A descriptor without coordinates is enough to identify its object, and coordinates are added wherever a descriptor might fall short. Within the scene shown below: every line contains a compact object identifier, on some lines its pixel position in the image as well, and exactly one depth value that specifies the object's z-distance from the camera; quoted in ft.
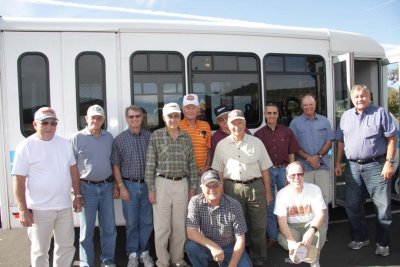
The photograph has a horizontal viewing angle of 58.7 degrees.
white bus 13.10
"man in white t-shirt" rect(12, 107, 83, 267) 10.39
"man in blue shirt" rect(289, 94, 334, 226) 14.44
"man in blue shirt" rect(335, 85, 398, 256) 13.16
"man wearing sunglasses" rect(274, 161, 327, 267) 11.13
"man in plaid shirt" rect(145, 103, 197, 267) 12.00
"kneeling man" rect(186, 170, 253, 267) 10.68
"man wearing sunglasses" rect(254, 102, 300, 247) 13.84
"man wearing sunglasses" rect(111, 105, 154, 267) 12.41
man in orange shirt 12.88
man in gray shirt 11.94
